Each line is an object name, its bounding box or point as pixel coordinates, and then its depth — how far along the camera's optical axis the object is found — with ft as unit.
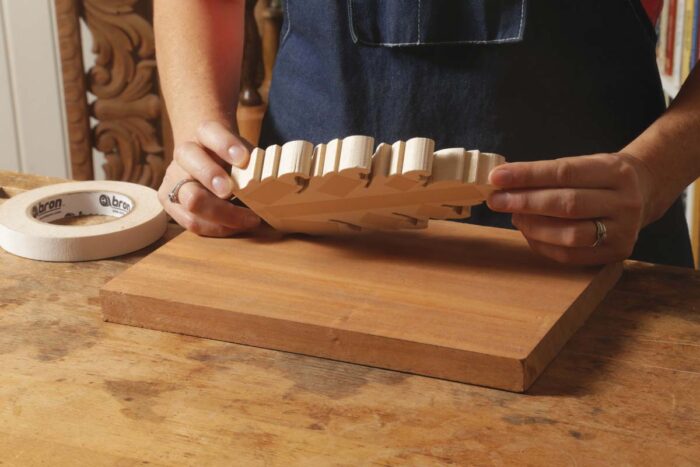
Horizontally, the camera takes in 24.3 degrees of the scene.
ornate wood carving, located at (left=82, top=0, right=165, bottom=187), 6.52
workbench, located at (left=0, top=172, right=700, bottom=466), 2.86
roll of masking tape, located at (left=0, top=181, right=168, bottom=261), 3.58
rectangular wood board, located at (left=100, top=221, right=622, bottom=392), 3.08
